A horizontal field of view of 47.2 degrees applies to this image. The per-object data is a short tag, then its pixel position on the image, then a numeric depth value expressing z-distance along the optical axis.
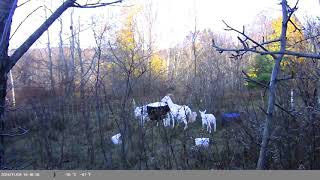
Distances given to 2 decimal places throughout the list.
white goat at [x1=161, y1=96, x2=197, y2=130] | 11.41
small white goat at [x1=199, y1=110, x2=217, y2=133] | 10.75
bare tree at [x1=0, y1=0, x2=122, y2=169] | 3.27
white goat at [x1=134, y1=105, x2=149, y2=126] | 6.45
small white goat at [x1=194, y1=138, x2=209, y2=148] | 6.59
